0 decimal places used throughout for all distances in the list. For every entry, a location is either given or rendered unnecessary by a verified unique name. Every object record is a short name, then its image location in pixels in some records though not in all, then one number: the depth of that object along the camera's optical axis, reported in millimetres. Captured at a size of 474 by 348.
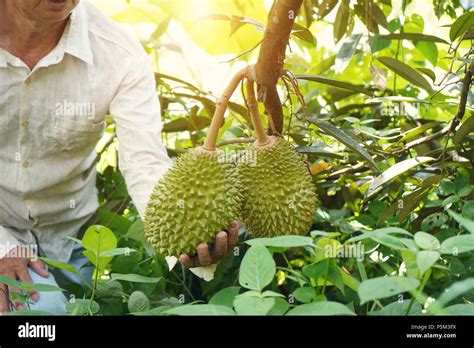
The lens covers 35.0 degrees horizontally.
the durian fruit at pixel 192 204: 1129
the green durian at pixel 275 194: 1182
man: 1510
